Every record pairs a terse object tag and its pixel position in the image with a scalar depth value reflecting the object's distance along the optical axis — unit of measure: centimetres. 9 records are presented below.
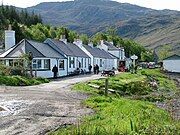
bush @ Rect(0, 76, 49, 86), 3912
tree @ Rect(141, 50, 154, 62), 15700
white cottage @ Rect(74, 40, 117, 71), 7892
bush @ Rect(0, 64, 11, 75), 4364
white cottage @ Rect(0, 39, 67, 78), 5125
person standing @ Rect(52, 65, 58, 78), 5438
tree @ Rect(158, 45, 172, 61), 14079
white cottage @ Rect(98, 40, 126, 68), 10603
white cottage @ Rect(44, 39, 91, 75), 6247
